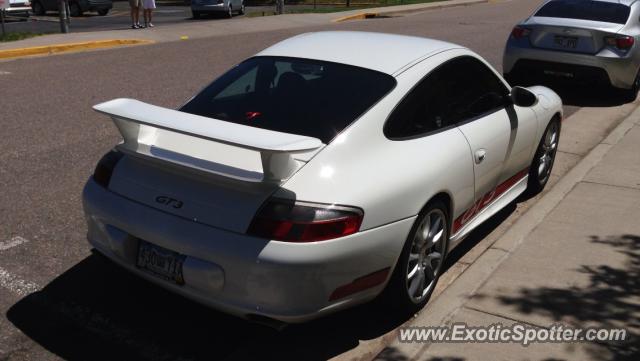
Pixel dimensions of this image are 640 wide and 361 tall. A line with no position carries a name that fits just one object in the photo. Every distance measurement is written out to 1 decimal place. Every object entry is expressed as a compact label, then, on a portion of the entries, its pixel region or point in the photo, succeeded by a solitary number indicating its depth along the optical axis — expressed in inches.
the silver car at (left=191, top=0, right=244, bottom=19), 1127.0
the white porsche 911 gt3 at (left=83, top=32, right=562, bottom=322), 144.3
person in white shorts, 828.6
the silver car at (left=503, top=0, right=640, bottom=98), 417.7
